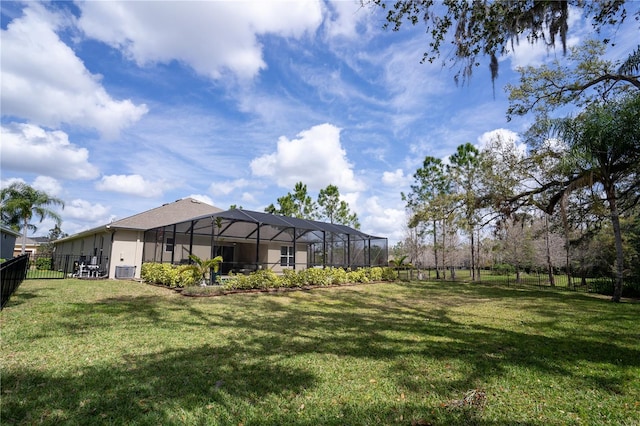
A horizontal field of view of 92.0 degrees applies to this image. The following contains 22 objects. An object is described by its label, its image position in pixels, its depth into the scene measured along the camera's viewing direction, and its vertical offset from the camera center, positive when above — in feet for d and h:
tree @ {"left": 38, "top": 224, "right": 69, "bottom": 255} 202.62 +12.78
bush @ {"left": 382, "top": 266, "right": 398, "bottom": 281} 62.75 -3.57
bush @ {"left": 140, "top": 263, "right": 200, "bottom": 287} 38.19 -2.76
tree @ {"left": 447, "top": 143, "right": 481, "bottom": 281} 68.74 +21.03
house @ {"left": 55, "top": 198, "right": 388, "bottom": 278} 52.11 +2.61
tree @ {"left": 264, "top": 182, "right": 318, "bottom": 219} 114.42 +18.96
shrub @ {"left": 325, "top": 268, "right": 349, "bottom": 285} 50.72 -3.29
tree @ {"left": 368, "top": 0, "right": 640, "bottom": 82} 17.57 +13.69
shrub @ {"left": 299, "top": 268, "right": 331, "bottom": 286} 46.86 -3.19
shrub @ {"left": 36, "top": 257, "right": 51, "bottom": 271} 82.21 -2.92
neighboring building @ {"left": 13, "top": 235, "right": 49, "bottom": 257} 112.25 +2.92
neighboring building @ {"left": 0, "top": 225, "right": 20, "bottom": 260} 75.72 +3.01
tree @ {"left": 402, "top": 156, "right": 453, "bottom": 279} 78.12 +17.87
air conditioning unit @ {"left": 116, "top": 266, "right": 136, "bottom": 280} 52.01 -3.07
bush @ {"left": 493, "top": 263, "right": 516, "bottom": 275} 96.07 -3.42
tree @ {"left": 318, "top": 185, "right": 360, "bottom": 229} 114.32 +18.35
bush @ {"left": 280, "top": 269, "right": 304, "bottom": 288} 43.89 -3.32
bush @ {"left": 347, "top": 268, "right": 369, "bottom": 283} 54.64 -3.56
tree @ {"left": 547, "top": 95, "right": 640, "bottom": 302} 32.65 +12.17
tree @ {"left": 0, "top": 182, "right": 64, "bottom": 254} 79.25 +12.85
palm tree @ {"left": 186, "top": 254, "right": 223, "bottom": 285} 38.54 -1.54
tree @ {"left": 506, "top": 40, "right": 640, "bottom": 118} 33.32 +20.03
